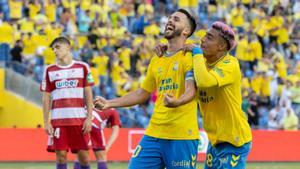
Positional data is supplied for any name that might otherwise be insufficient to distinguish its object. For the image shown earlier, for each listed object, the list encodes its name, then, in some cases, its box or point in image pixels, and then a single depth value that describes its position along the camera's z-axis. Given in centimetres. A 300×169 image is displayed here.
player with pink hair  1641
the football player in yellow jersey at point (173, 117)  1640
